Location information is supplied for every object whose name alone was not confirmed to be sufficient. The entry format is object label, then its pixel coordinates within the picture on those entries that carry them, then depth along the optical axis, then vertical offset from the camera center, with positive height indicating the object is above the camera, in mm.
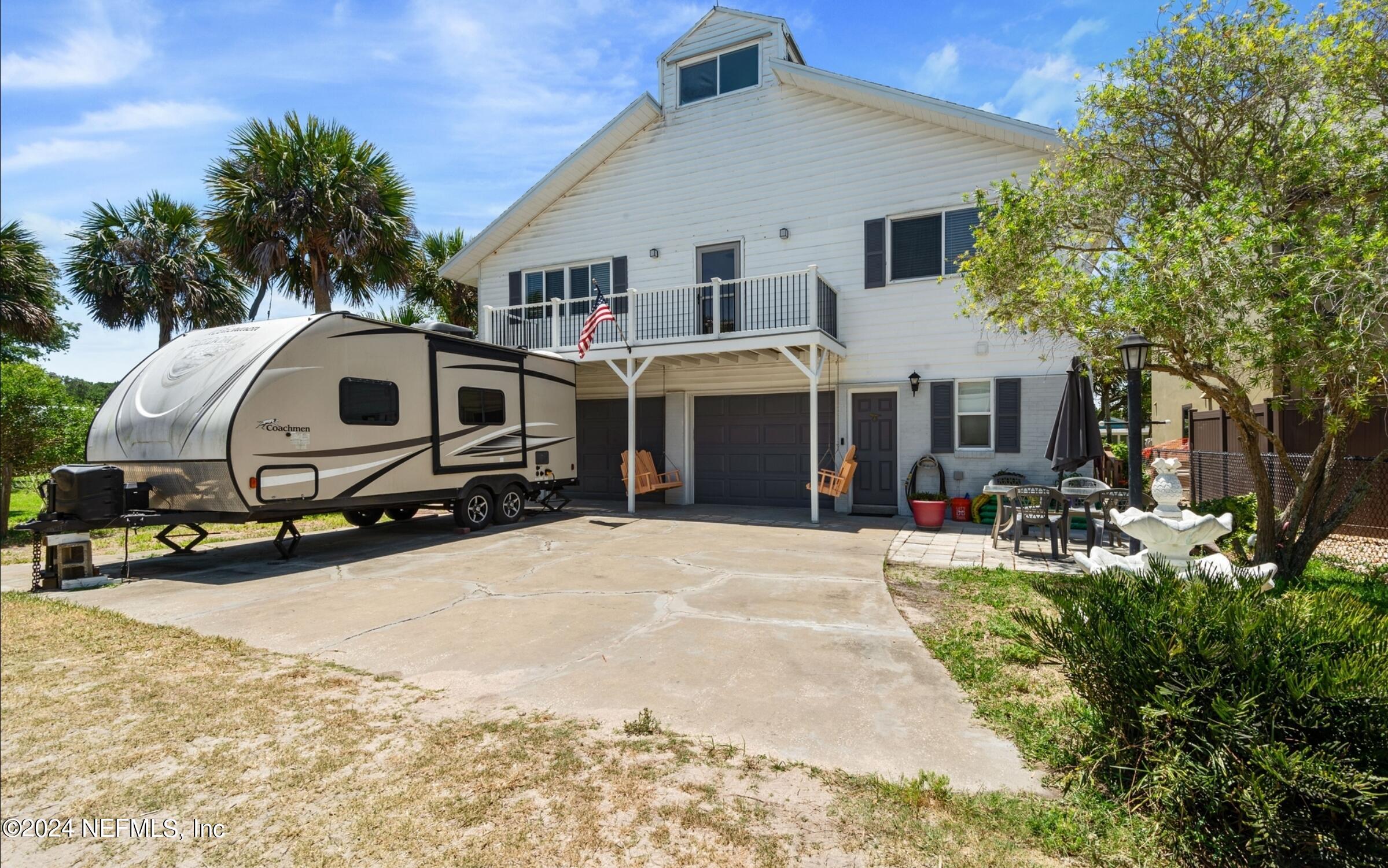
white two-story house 11039 +2781
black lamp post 5461 +194
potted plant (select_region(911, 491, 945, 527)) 9859 -1365
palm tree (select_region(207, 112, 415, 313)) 13617 +4842
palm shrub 2014 -1028
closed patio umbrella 8406 -109
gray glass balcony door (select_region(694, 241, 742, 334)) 12398 +3024
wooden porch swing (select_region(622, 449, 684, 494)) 12562 -980
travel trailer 6957 +64
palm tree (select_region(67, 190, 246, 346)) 16875 +4401
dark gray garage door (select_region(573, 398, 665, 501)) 14055 -294
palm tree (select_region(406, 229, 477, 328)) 18828 +4182
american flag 11578 +1868
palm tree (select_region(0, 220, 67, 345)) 11680 +2714
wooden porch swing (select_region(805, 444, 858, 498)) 10812 -904
